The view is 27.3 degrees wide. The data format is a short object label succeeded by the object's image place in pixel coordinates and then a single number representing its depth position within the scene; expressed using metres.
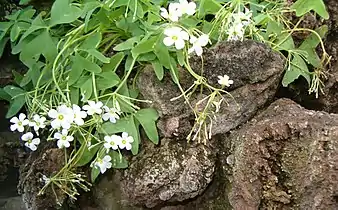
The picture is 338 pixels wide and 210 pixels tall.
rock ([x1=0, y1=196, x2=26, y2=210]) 0.70
